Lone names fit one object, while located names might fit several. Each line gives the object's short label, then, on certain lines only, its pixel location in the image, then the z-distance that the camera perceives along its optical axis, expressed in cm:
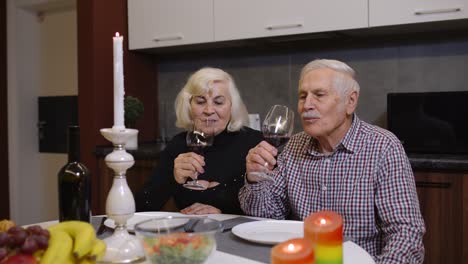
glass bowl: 82
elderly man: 136
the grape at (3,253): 73
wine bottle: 106
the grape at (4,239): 74
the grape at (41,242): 76
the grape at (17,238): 75
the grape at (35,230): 78
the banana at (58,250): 76
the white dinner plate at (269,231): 115
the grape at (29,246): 75
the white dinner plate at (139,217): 129
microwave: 225
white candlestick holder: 99
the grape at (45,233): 78
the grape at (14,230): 76
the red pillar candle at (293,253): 64
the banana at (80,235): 78
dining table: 103
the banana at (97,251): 81
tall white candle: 98
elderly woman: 182
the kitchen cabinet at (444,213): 206
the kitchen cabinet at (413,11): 226
